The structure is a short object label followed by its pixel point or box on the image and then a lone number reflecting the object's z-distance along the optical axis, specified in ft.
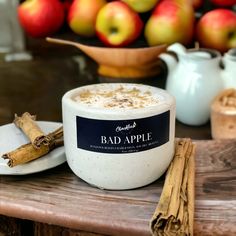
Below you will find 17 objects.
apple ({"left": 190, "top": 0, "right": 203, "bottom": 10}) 3.89
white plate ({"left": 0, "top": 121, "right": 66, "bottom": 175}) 2.11
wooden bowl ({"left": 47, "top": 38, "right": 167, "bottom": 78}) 3.38
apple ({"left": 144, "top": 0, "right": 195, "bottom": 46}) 3.46
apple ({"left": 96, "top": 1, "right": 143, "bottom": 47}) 3.51
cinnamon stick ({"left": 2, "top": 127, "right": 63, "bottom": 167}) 2.08
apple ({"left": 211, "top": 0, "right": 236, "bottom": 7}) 3.63
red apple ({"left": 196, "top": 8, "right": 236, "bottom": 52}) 3.41
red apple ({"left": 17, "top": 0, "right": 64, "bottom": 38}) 3.90
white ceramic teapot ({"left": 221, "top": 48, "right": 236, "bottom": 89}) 3.05
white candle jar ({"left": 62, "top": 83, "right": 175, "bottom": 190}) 1.93
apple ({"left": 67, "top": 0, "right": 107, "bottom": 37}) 3.72
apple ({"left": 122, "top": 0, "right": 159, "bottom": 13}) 3.57
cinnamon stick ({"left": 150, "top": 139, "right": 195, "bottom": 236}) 1.70
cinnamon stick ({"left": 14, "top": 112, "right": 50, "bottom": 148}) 2.14
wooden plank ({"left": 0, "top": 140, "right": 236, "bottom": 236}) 1.81
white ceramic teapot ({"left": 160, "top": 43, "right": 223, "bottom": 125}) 3.03
